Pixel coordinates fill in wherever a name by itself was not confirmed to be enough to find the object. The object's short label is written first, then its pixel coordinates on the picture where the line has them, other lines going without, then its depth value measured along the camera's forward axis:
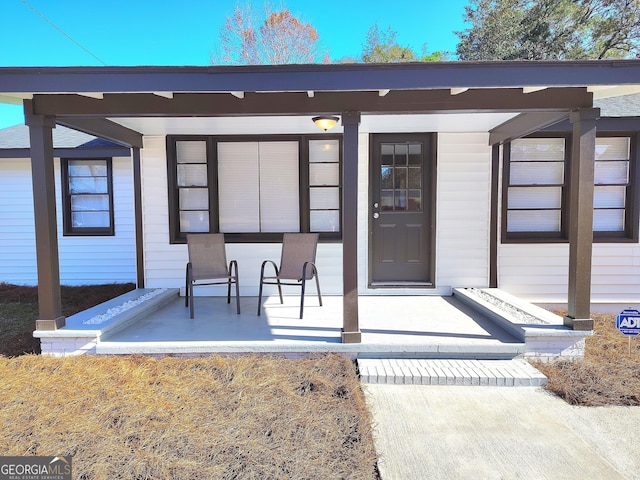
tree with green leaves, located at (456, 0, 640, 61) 13.85
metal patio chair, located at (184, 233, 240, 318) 4.20
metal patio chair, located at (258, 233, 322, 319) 4.20
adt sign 3.09
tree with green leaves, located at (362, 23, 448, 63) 19.31
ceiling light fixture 3.51
